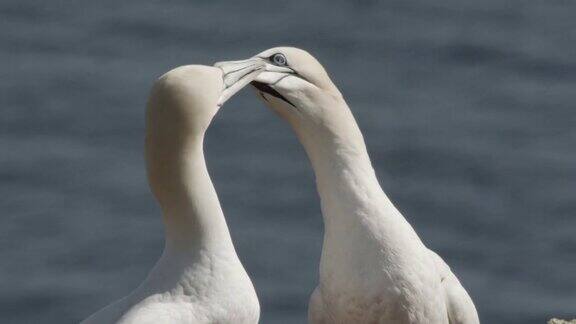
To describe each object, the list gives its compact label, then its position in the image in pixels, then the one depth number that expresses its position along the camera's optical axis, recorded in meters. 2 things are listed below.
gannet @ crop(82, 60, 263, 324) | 15.85
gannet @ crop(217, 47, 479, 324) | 17.31
